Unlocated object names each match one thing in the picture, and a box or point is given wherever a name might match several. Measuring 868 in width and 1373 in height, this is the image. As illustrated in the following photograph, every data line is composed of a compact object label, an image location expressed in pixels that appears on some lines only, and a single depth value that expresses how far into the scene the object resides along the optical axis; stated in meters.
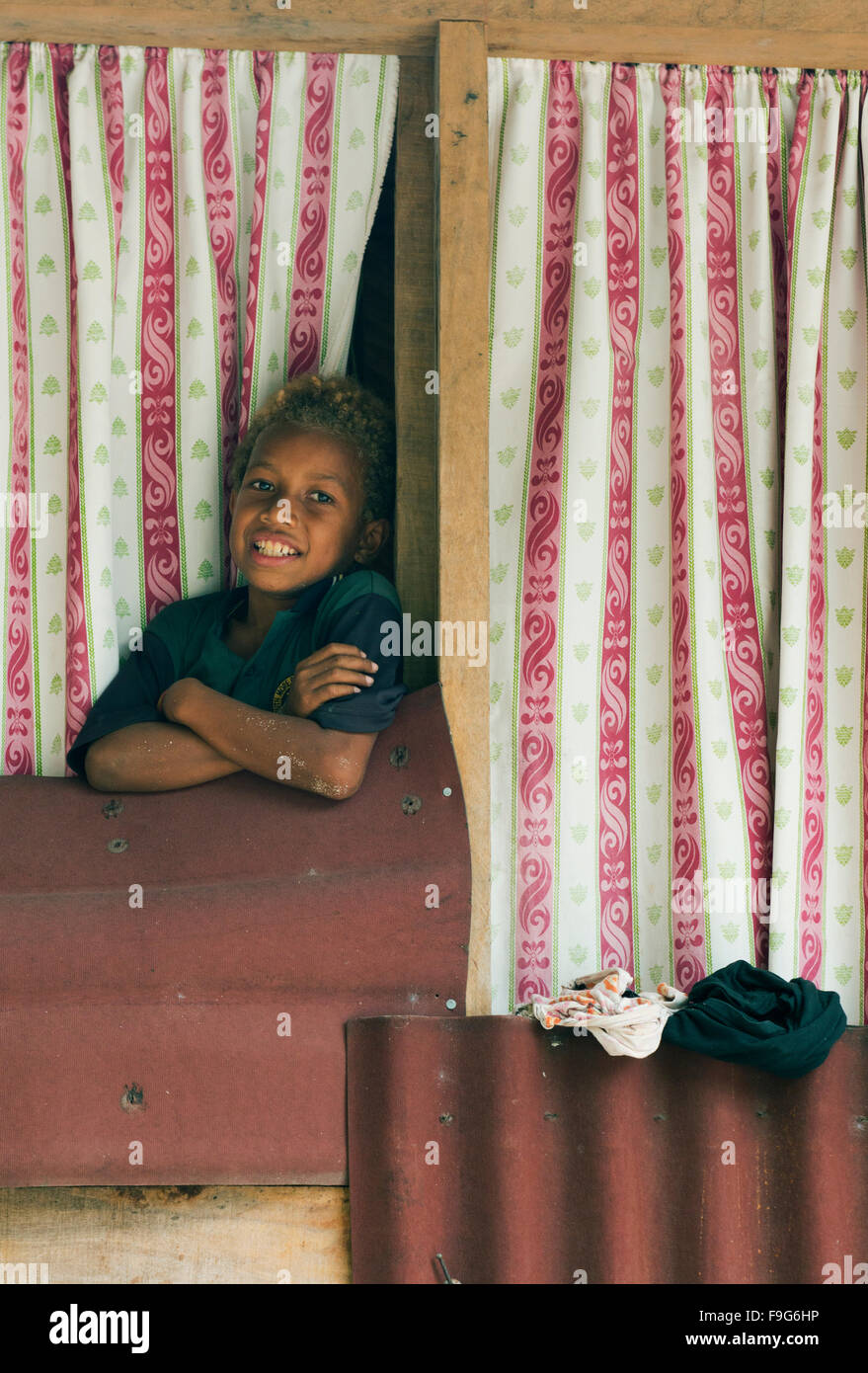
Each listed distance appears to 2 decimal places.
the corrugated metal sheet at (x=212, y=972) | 2.48
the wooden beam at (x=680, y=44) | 2.89
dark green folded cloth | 2.46
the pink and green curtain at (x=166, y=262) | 2.93
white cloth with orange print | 2.48
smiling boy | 2.64
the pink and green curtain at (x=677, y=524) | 2.86
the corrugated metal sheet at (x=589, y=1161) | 2.47
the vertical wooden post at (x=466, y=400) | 2.69
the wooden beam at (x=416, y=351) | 2.90
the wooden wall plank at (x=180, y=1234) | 2.49
